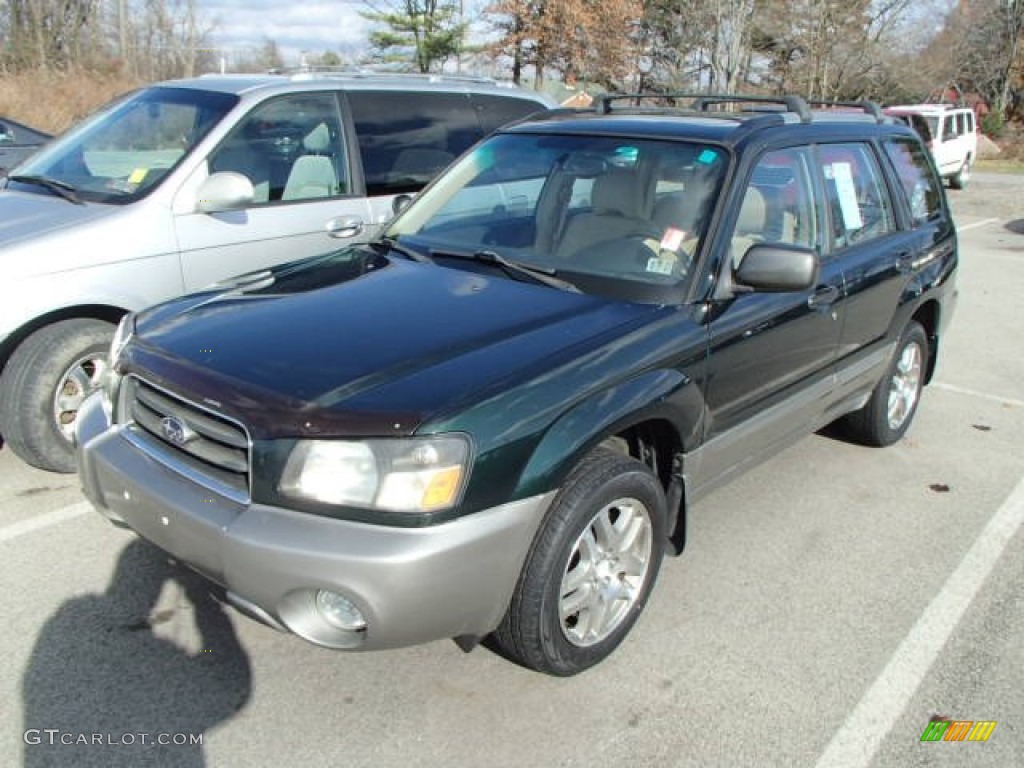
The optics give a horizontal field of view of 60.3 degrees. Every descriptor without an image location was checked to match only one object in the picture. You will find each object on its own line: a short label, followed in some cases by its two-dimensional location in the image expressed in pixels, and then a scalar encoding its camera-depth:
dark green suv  2.38
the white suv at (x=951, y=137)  20.70
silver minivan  4.01
